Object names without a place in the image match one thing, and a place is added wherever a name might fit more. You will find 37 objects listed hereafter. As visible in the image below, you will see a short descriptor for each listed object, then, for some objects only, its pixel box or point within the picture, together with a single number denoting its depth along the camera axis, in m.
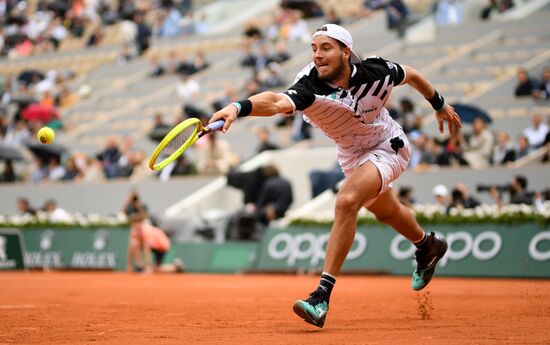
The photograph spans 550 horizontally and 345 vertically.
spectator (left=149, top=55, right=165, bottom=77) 35.28
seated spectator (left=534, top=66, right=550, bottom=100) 23.16
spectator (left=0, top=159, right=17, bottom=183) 30.12
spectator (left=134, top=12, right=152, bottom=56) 38.31
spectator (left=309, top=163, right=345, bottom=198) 23.20
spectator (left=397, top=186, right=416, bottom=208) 19.95
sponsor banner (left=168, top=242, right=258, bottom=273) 22.00
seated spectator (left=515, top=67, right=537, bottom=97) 23.86
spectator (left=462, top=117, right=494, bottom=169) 21.64
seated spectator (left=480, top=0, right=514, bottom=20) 30.36
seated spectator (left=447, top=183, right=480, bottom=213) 19.61
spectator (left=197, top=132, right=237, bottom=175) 25.67
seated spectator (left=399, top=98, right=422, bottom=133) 23.02
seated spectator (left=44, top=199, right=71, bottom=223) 25.20
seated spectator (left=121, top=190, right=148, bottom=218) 23.23
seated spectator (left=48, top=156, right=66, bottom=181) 29.03
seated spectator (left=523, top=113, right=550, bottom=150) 21.33
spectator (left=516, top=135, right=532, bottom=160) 21.16
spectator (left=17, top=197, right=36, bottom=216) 26.77
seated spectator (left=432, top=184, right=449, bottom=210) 19.95
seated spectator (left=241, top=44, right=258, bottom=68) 31.50
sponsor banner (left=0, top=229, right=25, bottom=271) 24.28
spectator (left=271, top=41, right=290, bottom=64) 30.27
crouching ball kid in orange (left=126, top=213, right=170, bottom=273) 22.34
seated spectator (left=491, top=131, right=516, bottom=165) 20.98
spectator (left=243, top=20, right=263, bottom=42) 33.49
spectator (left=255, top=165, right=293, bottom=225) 22.50
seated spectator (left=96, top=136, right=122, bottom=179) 27.84
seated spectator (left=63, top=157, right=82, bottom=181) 28.59
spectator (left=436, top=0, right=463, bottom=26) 30.42
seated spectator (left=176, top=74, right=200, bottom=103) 31.92
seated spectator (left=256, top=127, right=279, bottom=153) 25.24
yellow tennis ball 9.16
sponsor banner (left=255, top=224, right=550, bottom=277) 17.69
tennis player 8.52
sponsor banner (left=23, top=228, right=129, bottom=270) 23.92
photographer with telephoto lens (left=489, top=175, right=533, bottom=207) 19.12
